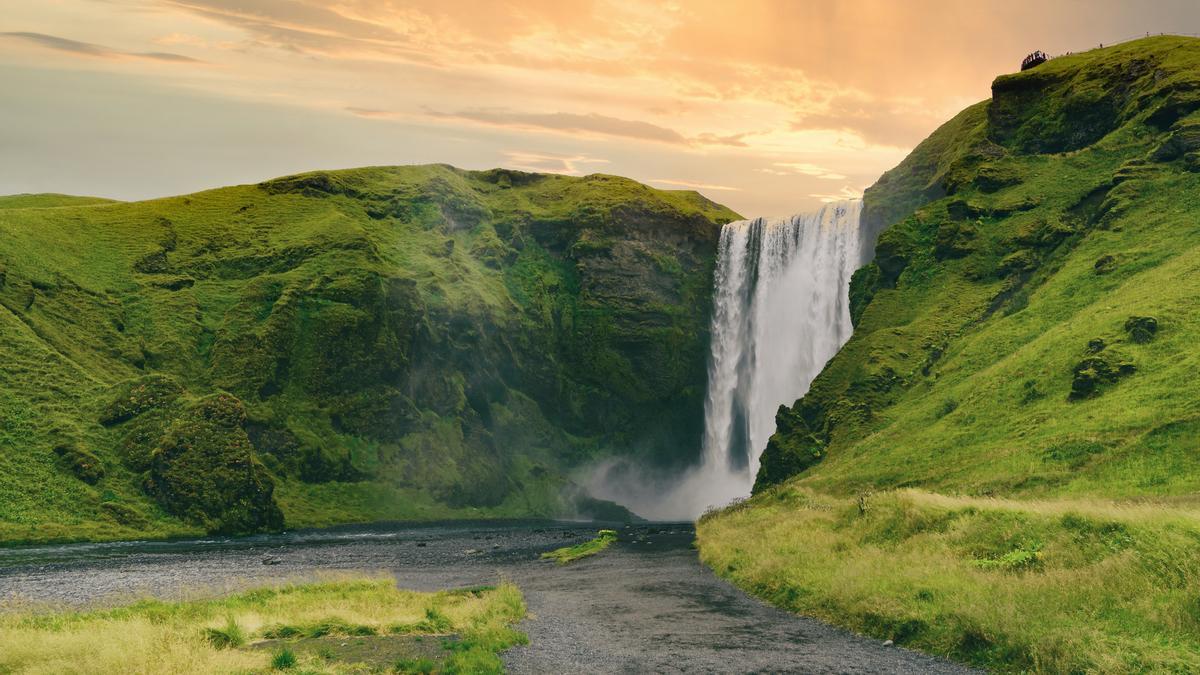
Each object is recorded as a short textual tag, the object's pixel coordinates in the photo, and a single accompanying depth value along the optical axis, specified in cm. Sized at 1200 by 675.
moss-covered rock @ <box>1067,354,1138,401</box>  5388
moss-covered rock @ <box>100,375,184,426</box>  11219
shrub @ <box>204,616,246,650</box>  2947
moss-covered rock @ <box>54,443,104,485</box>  10119
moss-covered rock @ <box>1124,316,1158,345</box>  5666
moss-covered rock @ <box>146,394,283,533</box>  10469
